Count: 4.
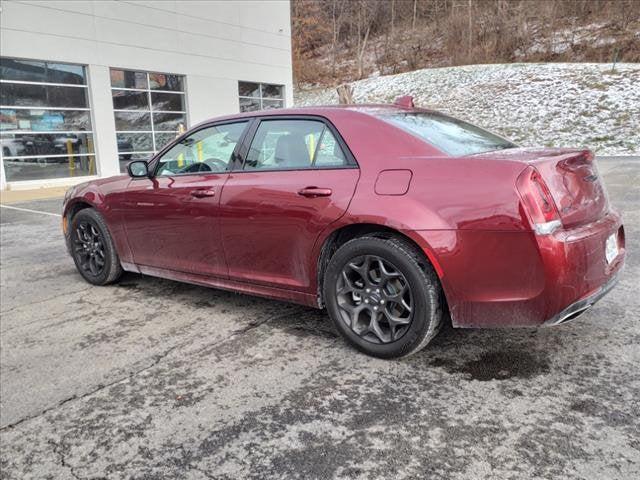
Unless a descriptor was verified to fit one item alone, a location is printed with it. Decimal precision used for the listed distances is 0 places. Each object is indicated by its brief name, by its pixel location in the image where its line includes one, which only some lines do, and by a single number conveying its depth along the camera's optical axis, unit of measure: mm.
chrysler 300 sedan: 2695
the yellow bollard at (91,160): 16156
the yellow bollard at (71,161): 15672
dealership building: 14383
